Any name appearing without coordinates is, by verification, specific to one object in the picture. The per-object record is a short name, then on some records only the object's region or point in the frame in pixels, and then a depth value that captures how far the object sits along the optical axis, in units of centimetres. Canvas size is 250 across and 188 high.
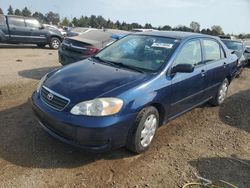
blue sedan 244
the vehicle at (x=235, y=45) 877
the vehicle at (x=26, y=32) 1013
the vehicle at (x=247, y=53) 991
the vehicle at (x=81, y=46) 549
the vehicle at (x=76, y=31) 1344
